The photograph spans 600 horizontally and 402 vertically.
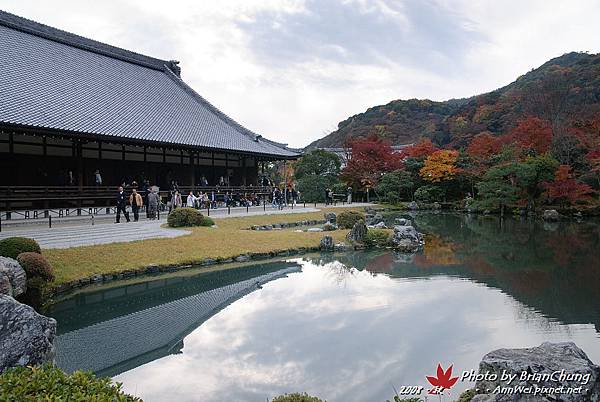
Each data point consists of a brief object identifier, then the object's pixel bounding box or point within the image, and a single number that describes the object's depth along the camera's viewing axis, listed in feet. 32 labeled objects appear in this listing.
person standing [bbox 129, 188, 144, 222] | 58.08
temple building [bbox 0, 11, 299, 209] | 56.44
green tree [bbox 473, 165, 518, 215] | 96.78
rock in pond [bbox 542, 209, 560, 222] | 89.86
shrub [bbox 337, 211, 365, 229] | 65.62
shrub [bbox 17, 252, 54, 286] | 29.86
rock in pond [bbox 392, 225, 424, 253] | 51.35
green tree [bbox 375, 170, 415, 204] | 121.70
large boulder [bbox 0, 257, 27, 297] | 26.19
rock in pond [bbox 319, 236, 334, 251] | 51.71
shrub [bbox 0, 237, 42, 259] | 31.37
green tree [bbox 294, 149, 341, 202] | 147.02
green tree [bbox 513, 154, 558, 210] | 91.09
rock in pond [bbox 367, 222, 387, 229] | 65.59
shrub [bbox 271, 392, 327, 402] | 12.74
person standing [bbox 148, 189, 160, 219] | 62.80
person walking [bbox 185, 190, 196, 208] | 73.56
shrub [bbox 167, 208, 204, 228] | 57.21
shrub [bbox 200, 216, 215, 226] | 59.26
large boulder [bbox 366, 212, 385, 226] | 74.39
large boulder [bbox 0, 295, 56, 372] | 13.74
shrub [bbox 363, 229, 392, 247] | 54.27
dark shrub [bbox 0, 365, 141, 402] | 9.70
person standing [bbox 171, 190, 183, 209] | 70.74
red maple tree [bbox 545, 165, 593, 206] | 90.47
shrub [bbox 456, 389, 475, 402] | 13.68
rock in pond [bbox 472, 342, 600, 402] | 11.47
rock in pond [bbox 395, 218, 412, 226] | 72.57
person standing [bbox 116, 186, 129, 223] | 55.83
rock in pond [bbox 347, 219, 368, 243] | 54.05
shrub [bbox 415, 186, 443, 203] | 123.34
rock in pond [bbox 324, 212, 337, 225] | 71.92
